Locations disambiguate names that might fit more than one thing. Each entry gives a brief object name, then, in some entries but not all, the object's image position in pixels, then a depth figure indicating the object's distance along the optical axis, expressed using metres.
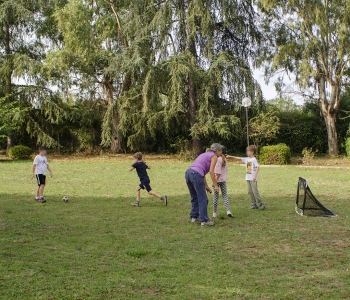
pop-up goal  9.50
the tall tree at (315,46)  24.91
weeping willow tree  25.23
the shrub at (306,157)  23.51
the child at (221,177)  9.37
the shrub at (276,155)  23.31
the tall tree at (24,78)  26.84
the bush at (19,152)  25.52
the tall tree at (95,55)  26.19
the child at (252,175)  10.40
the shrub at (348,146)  24.44
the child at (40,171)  11.48
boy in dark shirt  11.02
